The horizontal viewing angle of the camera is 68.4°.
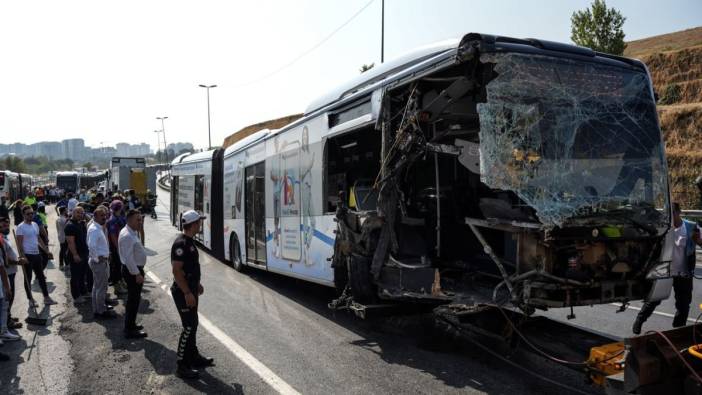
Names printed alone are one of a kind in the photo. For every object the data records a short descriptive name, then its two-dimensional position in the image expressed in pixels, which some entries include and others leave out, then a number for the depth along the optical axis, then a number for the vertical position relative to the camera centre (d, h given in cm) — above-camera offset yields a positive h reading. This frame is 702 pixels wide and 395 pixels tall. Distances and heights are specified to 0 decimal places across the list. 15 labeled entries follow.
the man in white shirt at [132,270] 704 -107
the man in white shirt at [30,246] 916 -96
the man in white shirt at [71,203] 1478 -31
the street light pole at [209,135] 5869 +635
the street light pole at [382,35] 2641 +793
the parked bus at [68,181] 5679 +129
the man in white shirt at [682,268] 689 -111
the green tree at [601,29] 3725 +1160
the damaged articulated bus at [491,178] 501 +11
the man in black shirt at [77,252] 907 -108
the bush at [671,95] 3331 +594
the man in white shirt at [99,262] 820 -113
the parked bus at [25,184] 4440 +88
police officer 558 -110
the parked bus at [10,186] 3381 +54
